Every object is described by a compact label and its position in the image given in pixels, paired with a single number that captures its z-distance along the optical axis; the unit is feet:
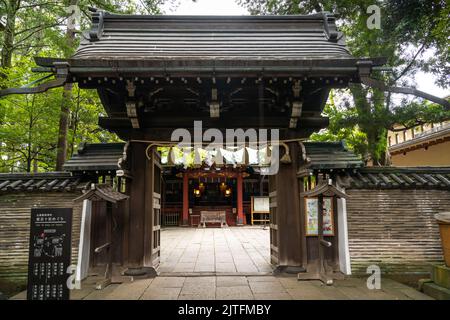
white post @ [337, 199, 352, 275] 19.61
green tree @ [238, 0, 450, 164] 27.12
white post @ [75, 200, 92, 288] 18.94
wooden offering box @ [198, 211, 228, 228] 65.16
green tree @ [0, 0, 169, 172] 32.58
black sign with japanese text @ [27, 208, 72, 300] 13.14
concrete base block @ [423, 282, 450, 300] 15.14
